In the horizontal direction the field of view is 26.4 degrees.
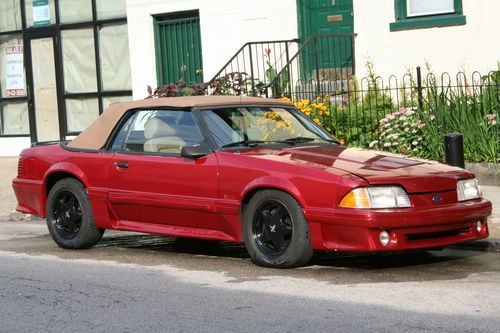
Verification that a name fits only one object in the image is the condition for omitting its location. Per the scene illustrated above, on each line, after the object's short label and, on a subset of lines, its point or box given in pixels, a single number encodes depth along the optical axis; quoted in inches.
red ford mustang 320.8
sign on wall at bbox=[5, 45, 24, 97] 881.5
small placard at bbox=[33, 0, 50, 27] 856.3
